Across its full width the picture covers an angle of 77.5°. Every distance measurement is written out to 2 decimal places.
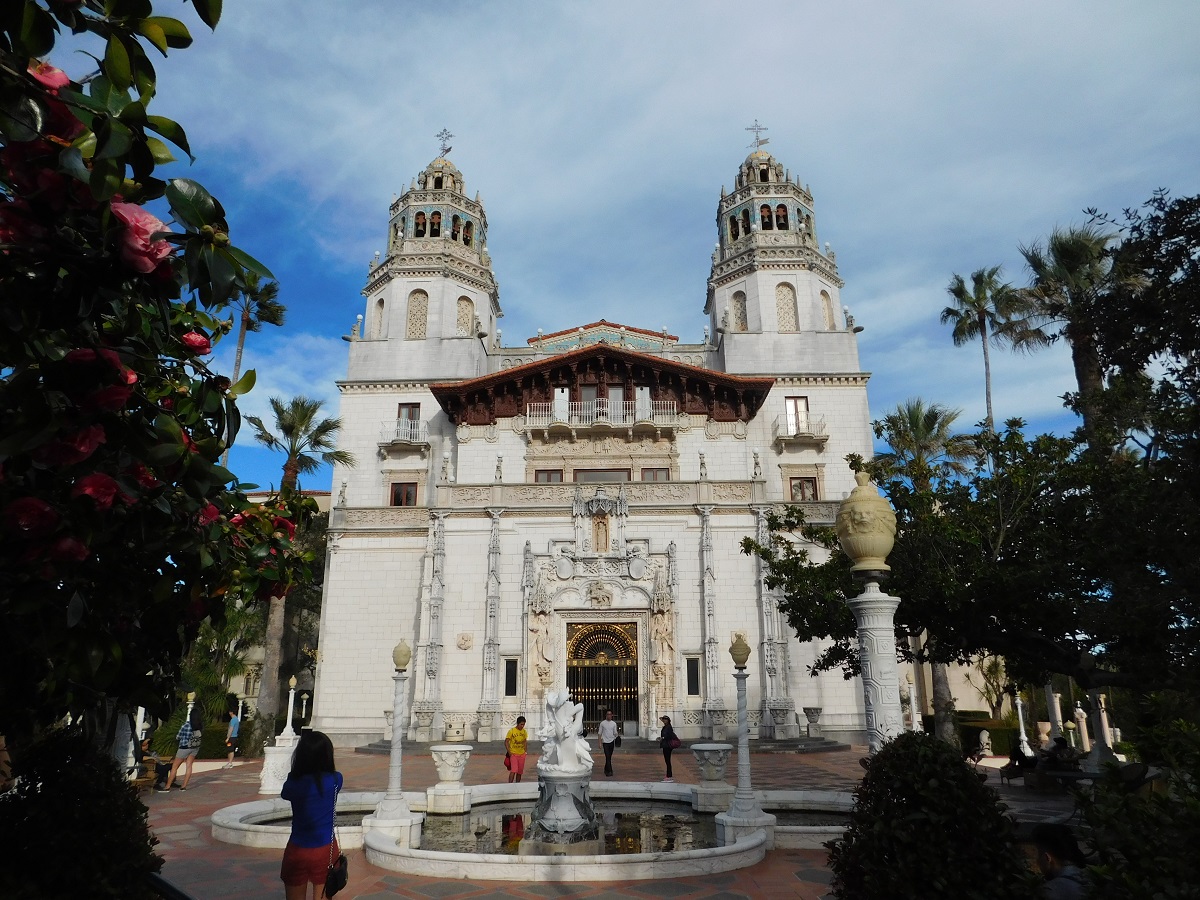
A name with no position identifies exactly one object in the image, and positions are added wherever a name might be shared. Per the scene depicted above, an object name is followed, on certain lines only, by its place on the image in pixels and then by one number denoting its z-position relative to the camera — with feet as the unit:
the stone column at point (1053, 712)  78.12
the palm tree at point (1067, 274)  71.92
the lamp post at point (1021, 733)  80.57
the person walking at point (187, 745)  61.21
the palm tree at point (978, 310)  104.28
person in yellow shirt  55.72
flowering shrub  7.66
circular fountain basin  31.01
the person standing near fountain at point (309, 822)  20.40
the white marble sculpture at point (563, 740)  41.32
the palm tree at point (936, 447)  83.51
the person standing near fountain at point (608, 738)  62.44
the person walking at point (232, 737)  83.97
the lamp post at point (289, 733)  54.44
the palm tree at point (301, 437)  106.83
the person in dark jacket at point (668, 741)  59.72
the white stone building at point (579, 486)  94.84
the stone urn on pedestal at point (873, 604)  24.39
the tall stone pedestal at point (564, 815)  39.01
